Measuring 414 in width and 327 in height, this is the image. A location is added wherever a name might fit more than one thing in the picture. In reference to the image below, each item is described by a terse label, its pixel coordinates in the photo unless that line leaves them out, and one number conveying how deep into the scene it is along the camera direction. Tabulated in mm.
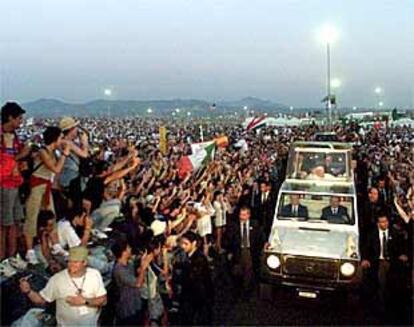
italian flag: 15985
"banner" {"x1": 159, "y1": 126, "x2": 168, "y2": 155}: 19600
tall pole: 38125
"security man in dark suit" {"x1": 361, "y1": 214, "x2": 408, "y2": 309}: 10297
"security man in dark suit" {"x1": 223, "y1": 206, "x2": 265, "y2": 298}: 11250
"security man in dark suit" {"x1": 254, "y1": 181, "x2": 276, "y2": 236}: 13980
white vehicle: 10258
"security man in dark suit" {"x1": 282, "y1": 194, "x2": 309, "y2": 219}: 11609
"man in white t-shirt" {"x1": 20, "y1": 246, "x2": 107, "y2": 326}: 5762
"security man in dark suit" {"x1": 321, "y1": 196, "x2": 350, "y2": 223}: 11352
